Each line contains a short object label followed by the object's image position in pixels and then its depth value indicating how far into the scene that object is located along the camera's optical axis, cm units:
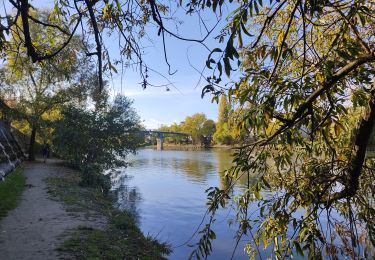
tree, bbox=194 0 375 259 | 229
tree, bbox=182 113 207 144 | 9362
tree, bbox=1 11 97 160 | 2703
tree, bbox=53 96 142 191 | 2395
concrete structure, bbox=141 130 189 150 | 8719
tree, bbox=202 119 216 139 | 8851
